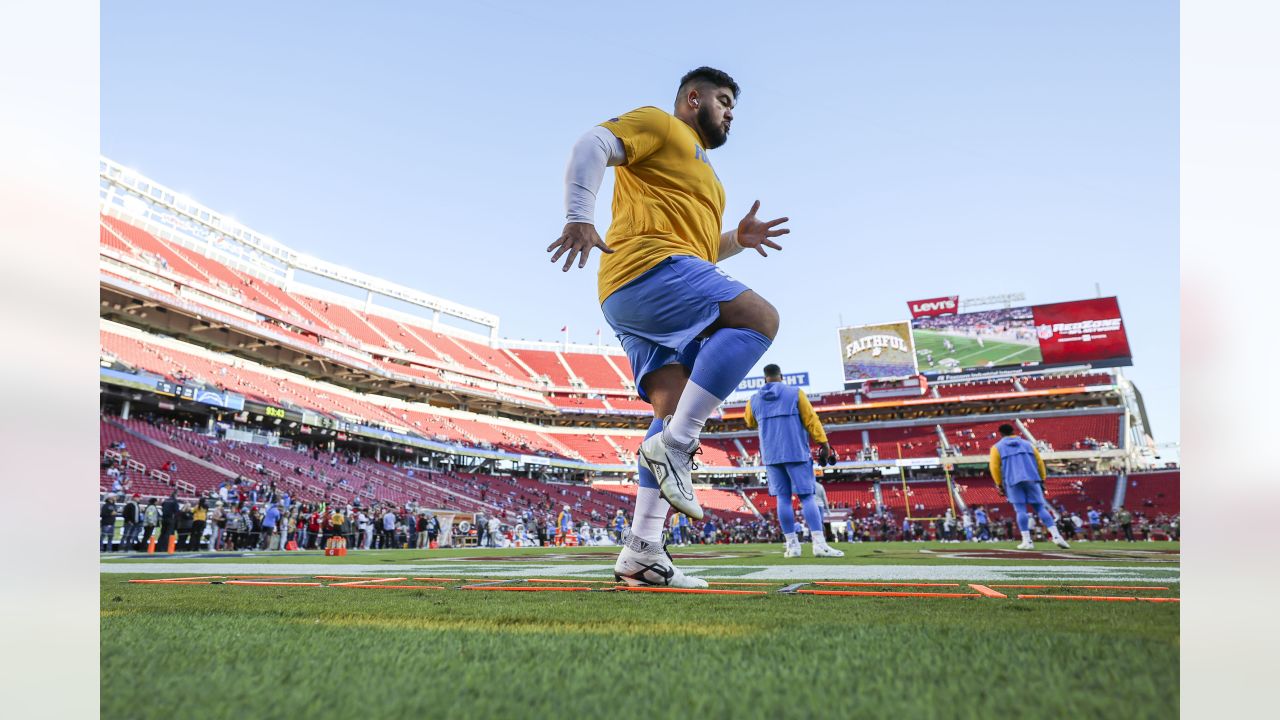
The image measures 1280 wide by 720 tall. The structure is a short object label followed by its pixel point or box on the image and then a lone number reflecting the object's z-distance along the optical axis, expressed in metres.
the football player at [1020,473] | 8.91
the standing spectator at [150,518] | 12.07
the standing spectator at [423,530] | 18.03
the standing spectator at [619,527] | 23.44
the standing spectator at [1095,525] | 22.30
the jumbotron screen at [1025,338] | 35.97
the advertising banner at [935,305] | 42.03
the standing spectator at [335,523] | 13.98
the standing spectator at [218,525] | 13.46
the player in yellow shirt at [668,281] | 2.38
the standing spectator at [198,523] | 12.39
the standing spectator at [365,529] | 16.84
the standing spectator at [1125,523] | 18.48
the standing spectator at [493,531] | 18.83
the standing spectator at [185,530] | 12.85
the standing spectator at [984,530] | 20.29
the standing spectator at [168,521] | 12.05
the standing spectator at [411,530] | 17.66
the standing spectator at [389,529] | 16.89
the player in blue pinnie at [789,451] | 7.01
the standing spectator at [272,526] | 14.05
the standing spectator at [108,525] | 12.45
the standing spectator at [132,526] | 11.66
